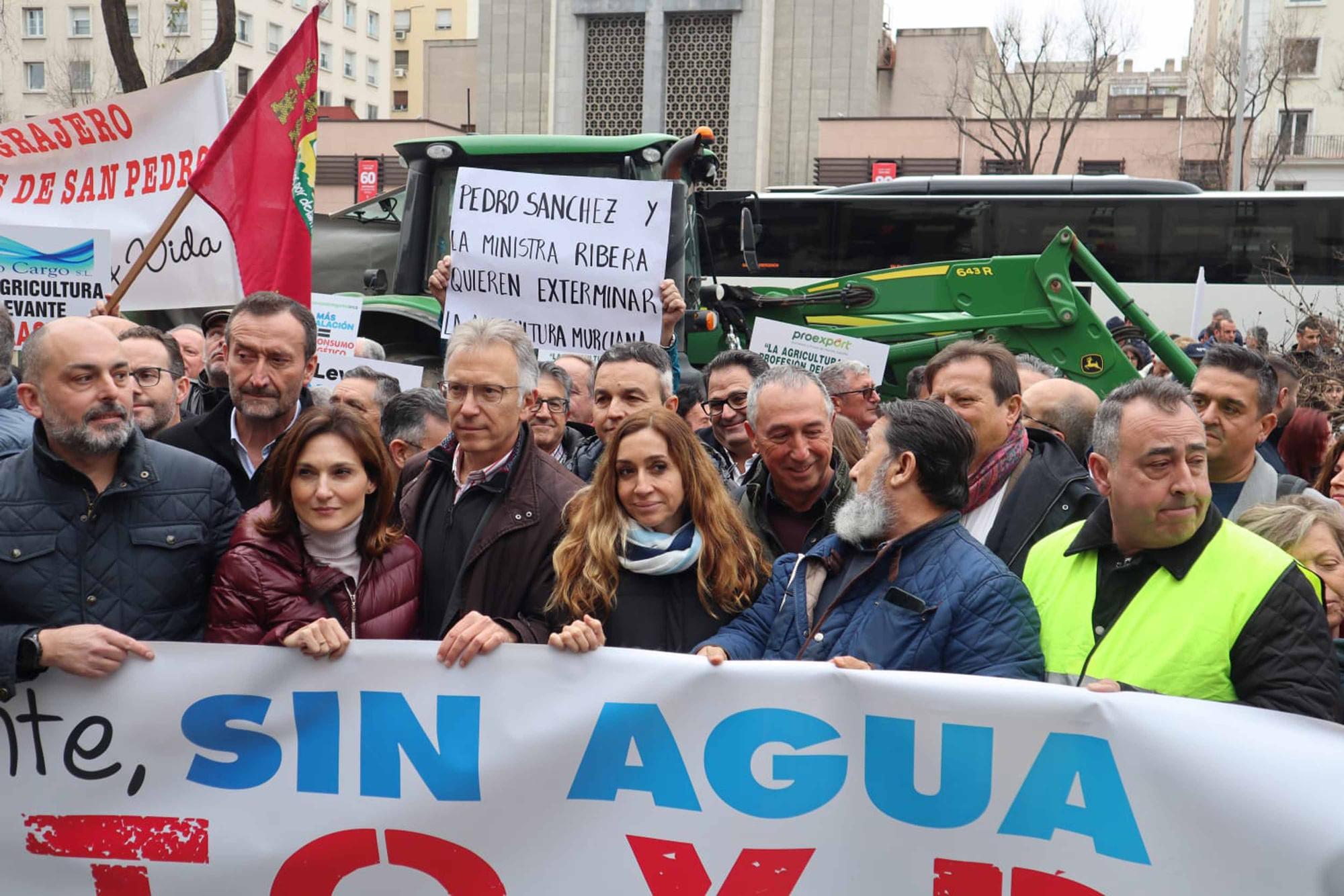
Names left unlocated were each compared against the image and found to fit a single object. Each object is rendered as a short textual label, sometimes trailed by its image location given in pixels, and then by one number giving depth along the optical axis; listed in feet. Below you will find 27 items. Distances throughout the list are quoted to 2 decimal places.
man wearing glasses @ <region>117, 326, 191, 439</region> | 15.69
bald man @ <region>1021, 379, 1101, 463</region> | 16.28
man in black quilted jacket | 10.30
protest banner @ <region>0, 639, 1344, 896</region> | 9.02
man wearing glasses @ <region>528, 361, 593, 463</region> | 17.80
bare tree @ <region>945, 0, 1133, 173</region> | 115.75
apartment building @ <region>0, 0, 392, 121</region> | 176.65
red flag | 18.84
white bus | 60.64
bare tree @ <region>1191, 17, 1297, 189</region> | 115.96
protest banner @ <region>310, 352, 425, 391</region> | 23.03
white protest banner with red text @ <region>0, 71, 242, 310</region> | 20.42
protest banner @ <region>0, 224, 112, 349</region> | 20.18
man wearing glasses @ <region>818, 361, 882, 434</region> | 19.84
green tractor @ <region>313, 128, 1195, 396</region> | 32.40
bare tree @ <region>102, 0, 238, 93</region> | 36.47
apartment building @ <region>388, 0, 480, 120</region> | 258.16
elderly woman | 11.35
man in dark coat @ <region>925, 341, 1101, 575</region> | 12.48
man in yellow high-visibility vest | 8.94
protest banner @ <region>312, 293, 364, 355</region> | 23.75
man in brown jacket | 11.46
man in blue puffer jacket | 9.73
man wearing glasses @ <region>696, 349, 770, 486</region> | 17.54
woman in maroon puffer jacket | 10.81
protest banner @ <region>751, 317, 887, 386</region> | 26.23
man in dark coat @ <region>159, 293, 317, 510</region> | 13.53
